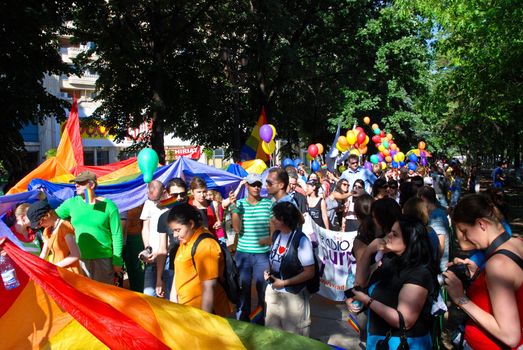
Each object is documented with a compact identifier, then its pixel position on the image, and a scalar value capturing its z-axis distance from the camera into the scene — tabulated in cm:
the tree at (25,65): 1213
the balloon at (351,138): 1509
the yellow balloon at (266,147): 1247
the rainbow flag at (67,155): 850
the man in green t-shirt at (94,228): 523
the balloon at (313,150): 1570
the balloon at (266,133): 1218
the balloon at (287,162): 1471
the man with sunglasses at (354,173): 984
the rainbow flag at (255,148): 1340
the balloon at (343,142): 1580
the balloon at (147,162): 724
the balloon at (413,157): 2072
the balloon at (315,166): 1541
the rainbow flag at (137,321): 229
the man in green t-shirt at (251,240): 507
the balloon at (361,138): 1590
